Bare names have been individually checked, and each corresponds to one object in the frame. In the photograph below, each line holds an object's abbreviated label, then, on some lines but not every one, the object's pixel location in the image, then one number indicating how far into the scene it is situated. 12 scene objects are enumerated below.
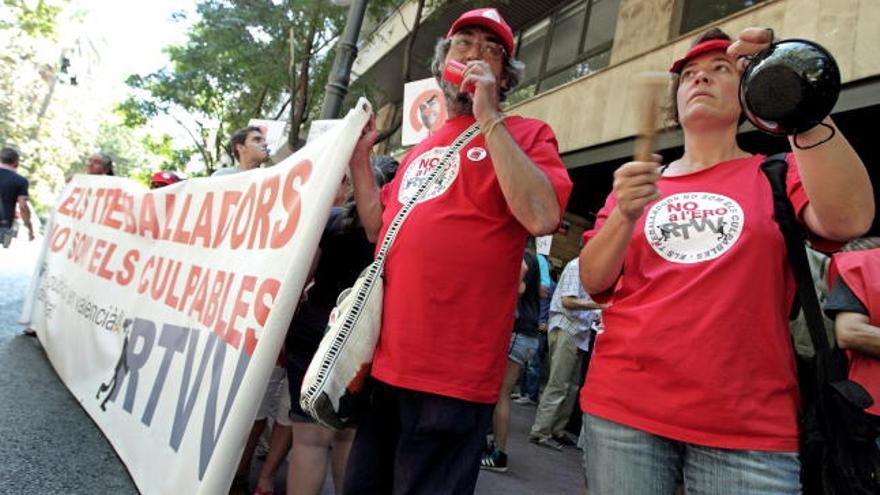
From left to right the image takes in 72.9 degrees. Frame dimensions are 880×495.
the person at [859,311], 1.99
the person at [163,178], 5.01
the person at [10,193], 7.45
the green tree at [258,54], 8.97
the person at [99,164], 5.70
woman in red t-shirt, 1.16
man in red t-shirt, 1.45
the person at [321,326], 2.36
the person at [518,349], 4.24
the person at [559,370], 5.41
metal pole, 5.54
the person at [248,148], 4.34
